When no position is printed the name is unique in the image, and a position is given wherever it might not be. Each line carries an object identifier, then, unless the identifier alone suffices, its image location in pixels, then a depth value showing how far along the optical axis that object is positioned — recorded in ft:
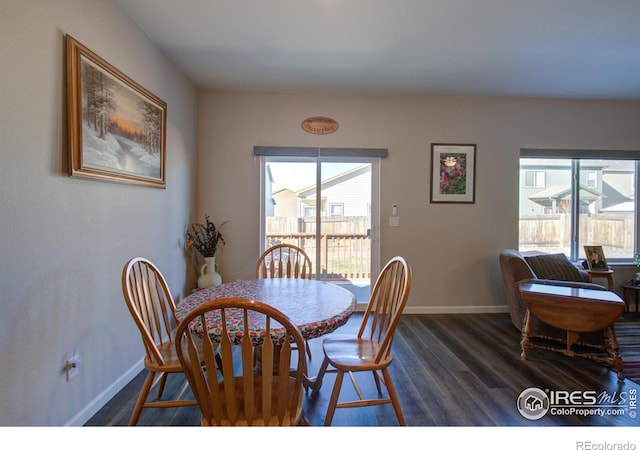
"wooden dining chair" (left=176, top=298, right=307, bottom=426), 3.11
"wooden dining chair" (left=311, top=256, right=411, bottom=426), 4.72
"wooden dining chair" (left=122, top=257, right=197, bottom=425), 4.50
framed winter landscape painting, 5.00
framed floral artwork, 11.32
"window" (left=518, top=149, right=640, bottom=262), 11.83
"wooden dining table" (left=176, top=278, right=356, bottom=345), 4.16
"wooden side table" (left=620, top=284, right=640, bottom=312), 11.25
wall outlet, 5.03
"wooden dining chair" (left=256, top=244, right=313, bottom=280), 7.82
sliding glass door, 11.34
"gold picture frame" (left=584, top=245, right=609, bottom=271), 9.70
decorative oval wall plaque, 10.99
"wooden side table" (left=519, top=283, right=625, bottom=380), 6.84
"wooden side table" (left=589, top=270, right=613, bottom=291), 9.37
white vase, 9.66
